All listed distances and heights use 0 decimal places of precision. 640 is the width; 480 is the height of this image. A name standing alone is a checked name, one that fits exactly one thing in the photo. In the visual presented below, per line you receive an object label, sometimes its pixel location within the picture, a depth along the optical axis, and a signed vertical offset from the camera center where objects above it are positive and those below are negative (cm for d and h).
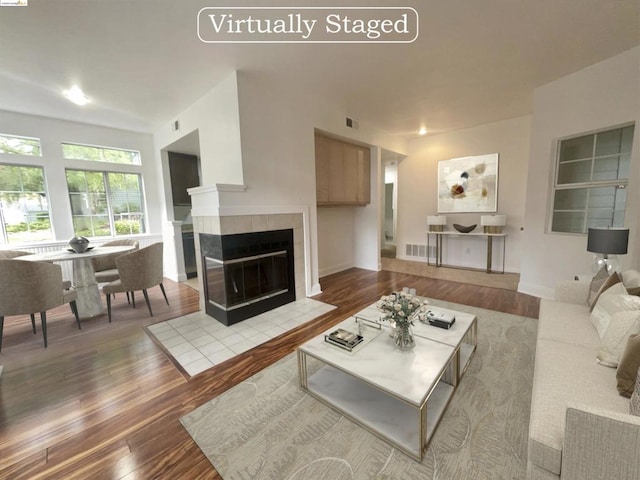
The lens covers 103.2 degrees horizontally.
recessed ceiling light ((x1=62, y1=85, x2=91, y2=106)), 314 +155
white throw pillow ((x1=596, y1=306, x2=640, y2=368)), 138 -74
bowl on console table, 511 -42
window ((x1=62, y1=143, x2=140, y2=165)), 437 +114
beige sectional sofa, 90 -91
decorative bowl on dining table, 322 -35
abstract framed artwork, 493 +47
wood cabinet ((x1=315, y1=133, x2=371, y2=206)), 422 +68
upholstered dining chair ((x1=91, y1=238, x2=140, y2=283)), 363 -77
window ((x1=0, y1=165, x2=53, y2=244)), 389 +19
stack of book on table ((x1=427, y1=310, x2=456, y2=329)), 197 -89
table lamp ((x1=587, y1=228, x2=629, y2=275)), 227 -36
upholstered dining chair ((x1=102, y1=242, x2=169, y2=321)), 312 -70
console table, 483 -68
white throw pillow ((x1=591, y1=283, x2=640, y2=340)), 160 -68
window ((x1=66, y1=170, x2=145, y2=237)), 451 +25
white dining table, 322 -89
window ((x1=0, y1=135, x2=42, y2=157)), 384 +113
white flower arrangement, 166 -67
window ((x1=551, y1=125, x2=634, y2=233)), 296 +30
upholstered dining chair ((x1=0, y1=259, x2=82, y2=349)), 241 -68
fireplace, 295 -76
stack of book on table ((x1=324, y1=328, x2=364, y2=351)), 175 -91
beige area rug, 129 -131
